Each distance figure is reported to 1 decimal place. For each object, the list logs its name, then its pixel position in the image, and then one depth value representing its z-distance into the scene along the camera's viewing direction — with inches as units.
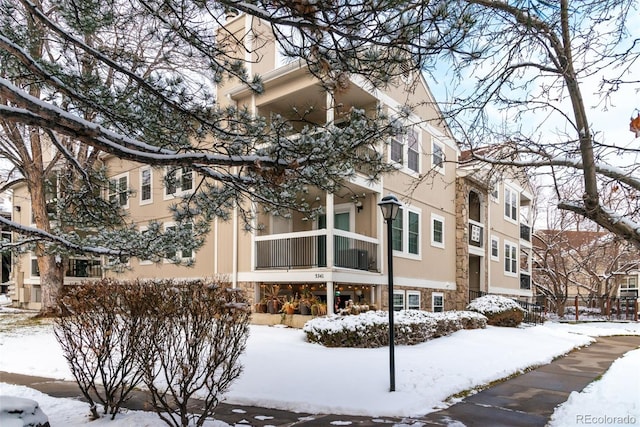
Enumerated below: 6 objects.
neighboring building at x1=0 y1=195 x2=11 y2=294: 1347.4
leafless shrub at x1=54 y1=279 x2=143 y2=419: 208.7
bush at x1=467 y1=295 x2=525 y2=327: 663.1
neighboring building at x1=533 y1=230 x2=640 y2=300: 1184.2
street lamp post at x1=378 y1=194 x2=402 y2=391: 292.4
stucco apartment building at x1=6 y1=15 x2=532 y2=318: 525.0
